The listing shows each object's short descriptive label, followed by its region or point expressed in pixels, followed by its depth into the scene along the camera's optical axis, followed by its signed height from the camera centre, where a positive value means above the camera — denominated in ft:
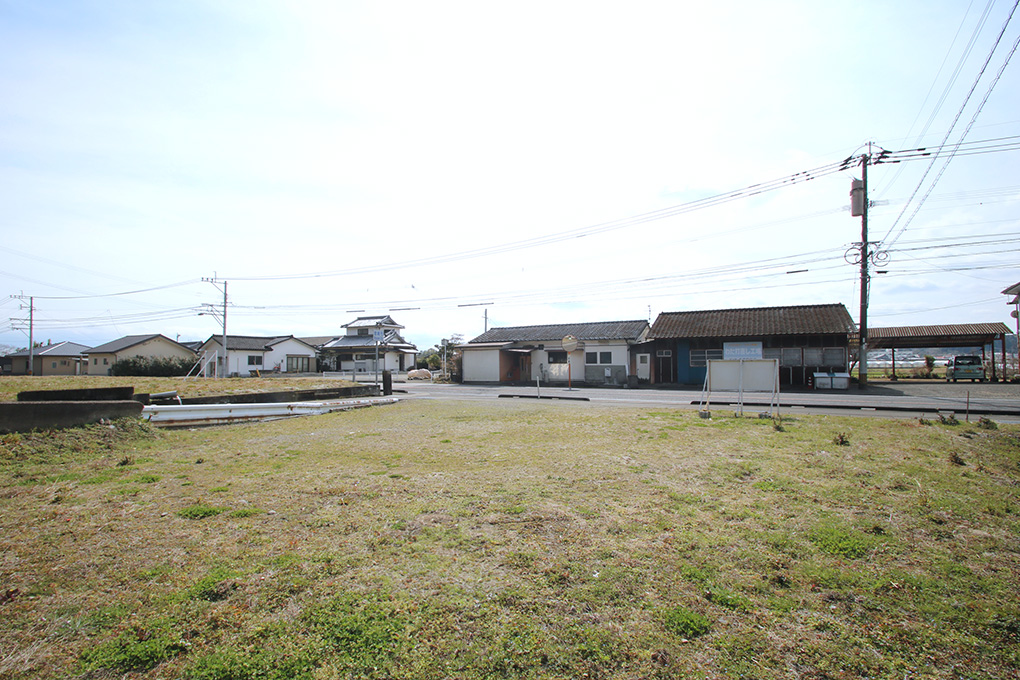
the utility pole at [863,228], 76.13 +20.19
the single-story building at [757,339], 83.05 +2.78
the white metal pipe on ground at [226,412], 31.45 -4.06
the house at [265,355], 151.84 +0.56
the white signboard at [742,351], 86.69 +0.70
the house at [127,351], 147.84 +1.91
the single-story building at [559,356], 98.07 -0.11
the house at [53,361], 159.53 -1.11
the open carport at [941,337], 89.61 +3.27
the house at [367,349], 160.97 +2.46
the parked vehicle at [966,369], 81.35 -2.53
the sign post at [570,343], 82.74 +2.19
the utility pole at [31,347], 150.68 +3.36
